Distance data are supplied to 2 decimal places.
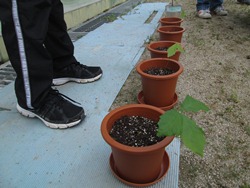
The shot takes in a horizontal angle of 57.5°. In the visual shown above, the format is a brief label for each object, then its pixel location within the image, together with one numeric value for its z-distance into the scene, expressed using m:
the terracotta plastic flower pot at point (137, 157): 0.73
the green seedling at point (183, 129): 0.59
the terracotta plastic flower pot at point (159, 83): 1.17
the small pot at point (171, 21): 2.06
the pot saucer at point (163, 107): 1.26
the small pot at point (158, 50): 1.47
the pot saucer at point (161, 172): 0.84
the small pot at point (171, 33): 1.80
